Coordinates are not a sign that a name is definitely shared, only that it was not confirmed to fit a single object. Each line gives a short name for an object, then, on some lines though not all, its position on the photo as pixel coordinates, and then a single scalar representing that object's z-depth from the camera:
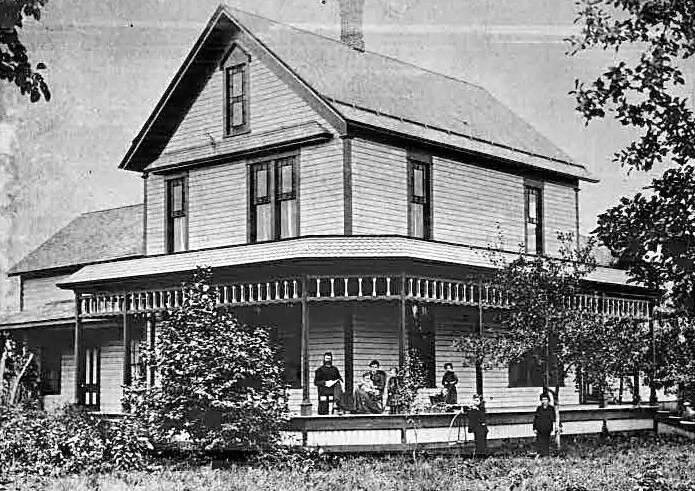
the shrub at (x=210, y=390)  18.19
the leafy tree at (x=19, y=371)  30.66
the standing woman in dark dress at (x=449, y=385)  23.56
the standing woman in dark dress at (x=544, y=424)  20.55
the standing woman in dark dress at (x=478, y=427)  20.41
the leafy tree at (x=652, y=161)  12.62
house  23.09
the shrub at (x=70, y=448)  16.78
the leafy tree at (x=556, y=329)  20.95
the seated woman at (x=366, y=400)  21.89
